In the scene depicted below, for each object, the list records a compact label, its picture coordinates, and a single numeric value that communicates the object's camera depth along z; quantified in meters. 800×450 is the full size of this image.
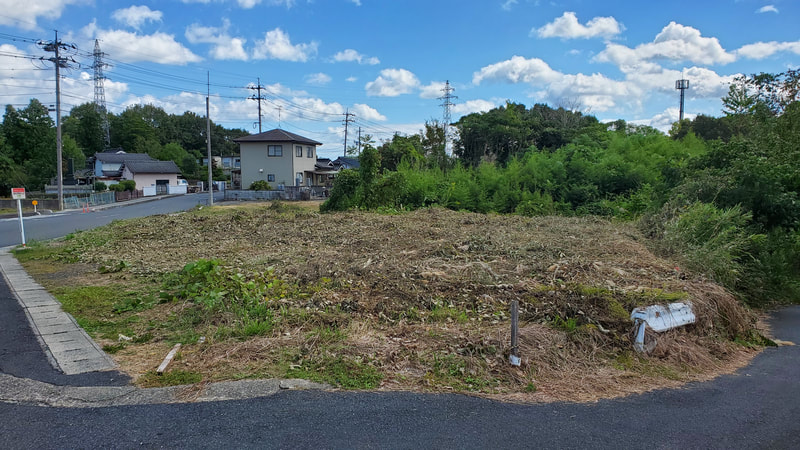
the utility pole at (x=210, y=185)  25.73
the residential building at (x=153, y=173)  43.66
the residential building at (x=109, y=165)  46.16
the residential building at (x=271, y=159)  37.69
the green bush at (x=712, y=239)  6.39
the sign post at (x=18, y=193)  10.59
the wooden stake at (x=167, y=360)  3.51
